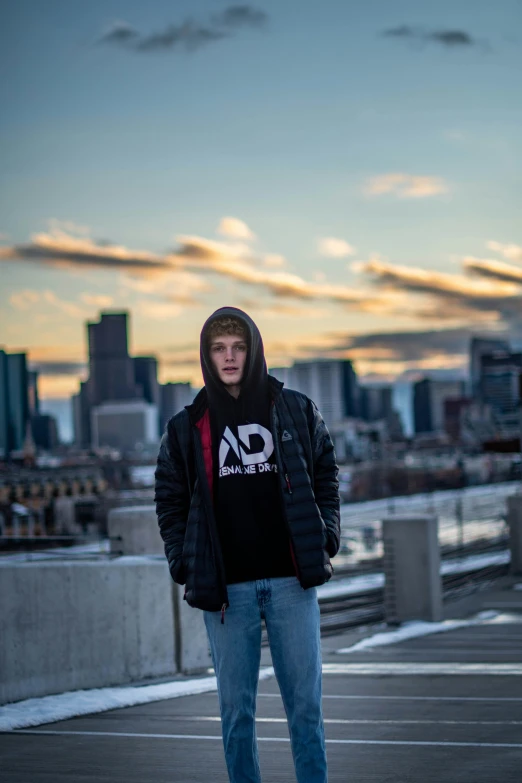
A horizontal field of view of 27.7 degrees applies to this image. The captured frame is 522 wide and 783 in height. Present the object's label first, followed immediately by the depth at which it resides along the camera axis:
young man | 3.98
